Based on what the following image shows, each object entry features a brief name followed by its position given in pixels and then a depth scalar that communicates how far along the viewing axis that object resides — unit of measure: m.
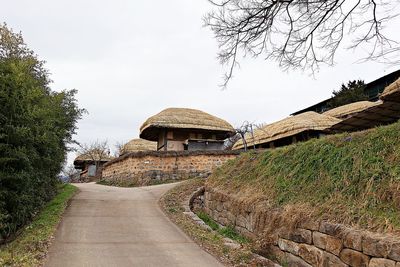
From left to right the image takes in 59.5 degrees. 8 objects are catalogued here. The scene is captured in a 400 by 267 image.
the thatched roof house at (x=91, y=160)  38.35
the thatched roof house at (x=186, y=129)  21.38
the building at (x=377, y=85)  24.39
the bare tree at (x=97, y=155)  39.39
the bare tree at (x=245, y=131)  20.38
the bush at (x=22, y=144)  6.61
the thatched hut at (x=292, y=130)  16.81
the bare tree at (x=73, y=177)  37.63
